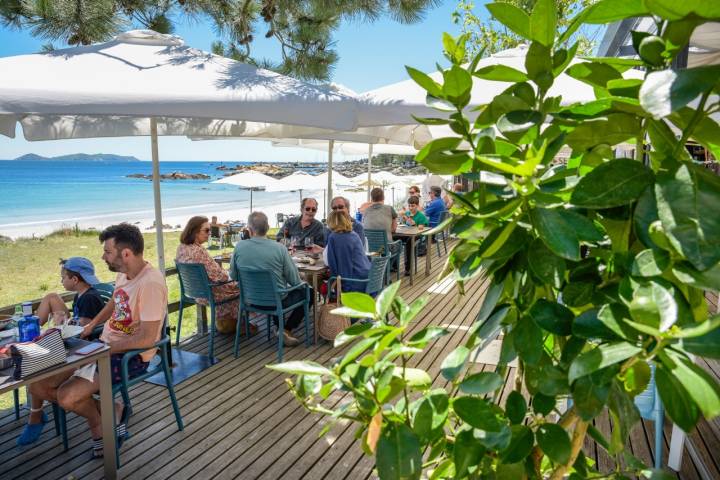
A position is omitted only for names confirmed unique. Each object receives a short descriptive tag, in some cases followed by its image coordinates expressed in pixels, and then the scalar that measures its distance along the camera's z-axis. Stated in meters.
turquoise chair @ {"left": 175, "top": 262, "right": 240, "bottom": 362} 4.52
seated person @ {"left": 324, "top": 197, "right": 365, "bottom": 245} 5.63
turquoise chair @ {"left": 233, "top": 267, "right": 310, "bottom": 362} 4.37
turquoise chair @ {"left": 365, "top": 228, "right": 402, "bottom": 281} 7.07
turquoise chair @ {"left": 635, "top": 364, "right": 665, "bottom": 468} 2.49
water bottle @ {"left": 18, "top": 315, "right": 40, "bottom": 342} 2.71
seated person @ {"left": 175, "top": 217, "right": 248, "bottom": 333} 4.65
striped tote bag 2.30
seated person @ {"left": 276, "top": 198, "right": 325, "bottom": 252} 6.50
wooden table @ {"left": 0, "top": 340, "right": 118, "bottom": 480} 2.59
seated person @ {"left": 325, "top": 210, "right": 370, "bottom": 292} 5.03
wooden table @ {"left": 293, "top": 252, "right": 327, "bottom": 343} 4.89
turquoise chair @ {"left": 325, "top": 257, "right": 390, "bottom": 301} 5.02
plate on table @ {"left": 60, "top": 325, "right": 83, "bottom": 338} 2.71
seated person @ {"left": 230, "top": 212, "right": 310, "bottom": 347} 4.48
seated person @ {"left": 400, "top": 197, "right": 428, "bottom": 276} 9.20
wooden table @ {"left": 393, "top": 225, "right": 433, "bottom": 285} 7.69
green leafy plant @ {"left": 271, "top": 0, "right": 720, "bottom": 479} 0.44
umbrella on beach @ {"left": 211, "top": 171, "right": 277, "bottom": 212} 12.28
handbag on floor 4.75
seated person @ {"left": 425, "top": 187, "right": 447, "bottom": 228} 9.72
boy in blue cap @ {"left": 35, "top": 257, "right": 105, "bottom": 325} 3.46
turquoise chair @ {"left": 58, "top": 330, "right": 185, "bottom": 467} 2.89
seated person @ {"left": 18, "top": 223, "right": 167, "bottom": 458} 2.90
